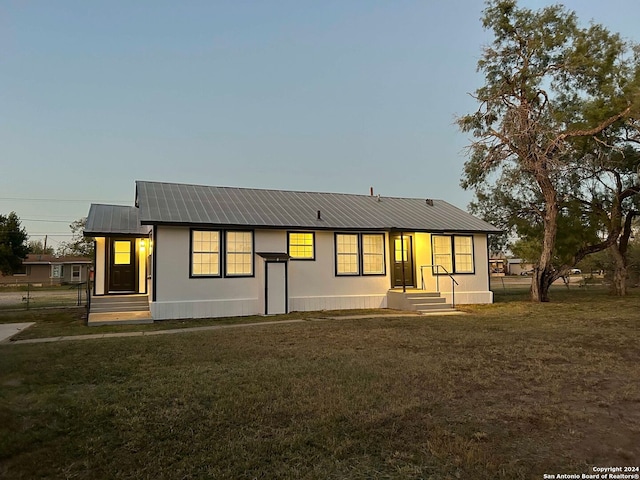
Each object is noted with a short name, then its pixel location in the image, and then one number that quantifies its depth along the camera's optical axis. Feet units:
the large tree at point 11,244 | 101.04
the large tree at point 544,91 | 55.52
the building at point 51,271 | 142.31
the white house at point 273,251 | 44.16
